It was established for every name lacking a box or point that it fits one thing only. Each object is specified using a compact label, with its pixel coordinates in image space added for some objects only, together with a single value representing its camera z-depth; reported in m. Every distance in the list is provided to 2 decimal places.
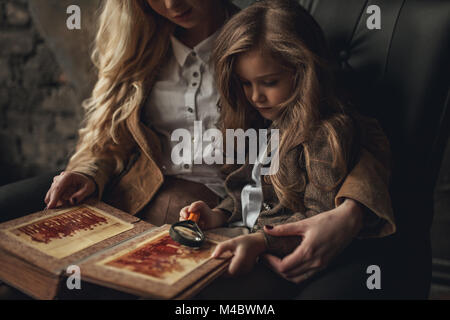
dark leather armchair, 0.88
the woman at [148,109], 1.07
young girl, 0.82
